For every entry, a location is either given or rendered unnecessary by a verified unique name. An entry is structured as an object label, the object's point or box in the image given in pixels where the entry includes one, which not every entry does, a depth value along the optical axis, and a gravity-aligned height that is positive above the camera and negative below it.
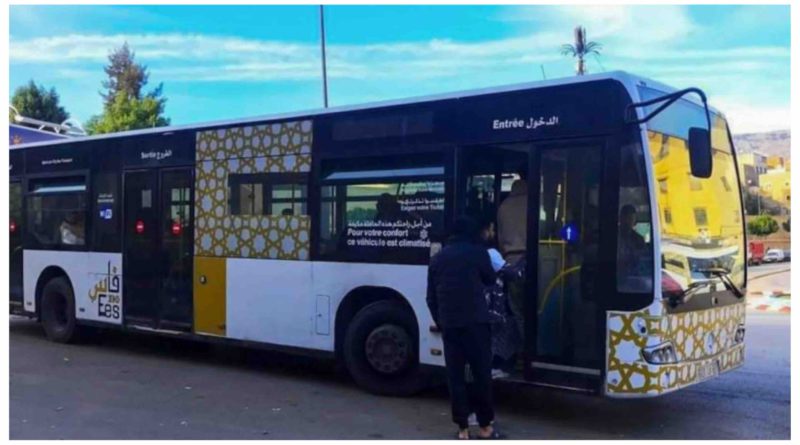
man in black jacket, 6.23 -0.62
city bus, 6.44 -0.01
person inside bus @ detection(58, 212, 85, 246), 10.92 -0.01
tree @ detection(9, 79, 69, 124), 42.91 +6.25
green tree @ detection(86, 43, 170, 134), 39.00 +5.26
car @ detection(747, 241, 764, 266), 42.44 -1.41
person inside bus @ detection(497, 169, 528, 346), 7.09 -0.04
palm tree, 29.64 +6.09
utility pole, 25.89 +4.74
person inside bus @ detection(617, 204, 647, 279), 6.39 -0.14
